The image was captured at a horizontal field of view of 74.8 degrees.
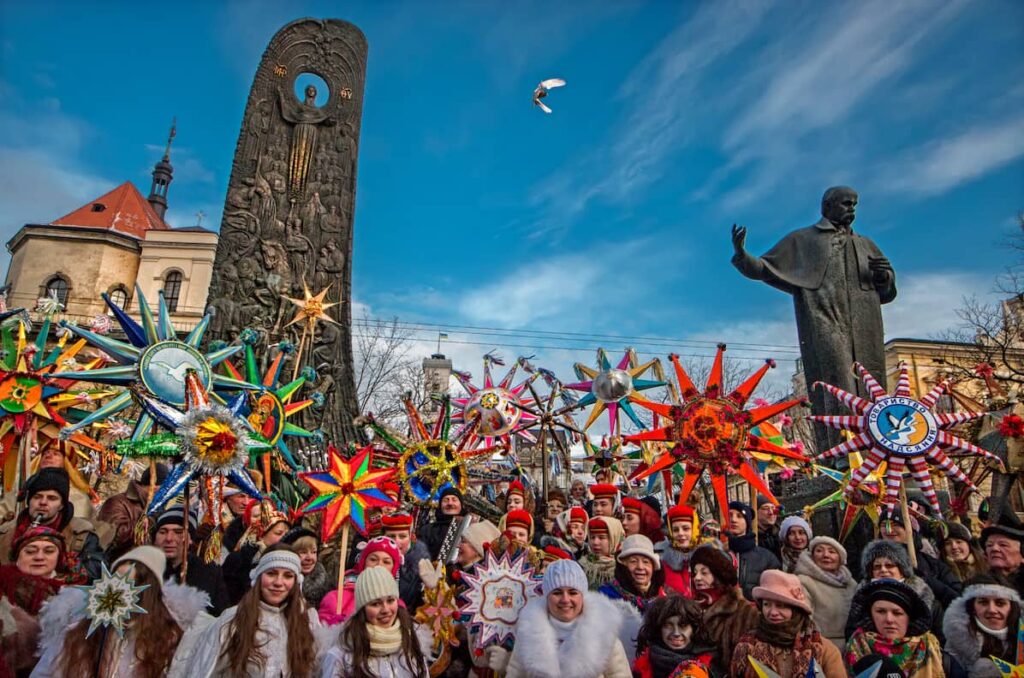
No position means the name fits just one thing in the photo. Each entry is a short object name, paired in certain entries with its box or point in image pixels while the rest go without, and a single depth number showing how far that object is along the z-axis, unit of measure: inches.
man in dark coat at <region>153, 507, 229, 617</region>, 209.3
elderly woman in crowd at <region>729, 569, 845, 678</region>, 141.8
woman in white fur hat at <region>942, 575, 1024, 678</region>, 152.9
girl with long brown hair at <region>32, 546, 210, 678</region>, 146.6
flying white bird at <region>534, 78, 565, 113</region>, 464.1
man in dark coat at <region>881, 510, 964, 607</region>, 207.2
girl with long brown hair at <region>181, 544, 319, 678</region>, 149.9
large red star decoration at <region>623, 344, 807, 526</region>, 268.2
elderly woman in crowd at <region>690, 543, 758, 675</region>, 161.3
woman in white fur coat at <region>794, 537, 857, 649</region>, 190.2
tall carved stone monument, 634.2
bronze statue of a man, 341.1
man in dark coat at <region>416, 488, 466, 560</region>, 282.4
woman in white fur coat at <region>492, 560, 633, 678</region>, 153.2
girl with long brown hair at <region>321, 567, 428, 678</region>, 152.5
